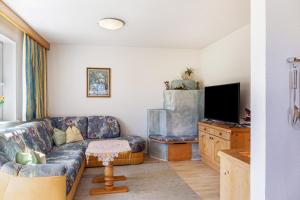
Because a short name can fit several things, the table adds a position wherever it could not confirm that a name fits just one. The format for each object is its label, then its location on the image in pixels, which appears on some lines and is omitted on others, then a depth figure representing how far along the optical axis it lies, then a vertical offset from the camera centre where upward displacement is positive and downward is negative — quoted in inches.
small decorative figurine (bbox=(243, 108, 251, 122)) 132.7 -10.1
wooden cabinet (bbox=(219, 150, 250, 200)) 62.5 -23.6
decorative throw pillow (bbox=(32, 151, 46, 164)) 91.3 -25.3
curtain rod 108.1 +43.7
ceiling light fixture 125.2 +44.3
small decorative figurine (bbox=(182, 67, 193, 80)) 206.8 +22.8
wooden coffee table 112.0 -28.3
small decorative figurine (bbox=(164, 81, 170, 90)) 199.5 +12.7
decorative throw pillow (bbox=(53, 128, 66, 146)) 157.4 -27.9
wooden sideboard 130.9 -25.8
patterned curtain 145.9 +14.2
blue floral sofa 76.9 -25.5
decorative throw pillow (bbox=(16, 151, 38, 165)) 85.1 -23.6
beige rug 112.0 -49.7
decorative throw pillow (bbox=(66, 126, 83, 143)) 165.5 -27.6
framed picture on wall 192.5 +14.8
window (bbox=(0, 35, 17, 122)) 137.2 +12.2
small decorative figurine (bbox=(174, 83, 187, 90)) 191.5 +10.5
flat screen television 136.6 -2.4
